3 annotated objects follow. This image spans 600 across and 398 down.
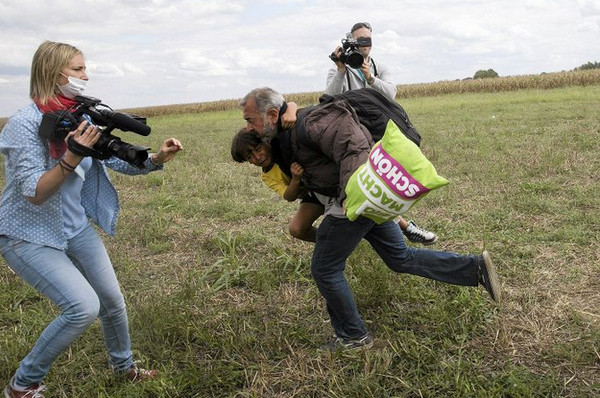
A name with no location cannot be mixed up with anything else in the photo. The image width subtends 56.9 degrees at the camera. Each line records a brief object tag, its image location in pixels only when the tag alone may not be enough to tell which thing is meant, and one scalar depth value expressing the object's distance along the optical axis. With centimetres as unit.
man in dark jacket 291
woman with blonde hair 264
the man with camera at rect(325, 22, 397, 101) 470
